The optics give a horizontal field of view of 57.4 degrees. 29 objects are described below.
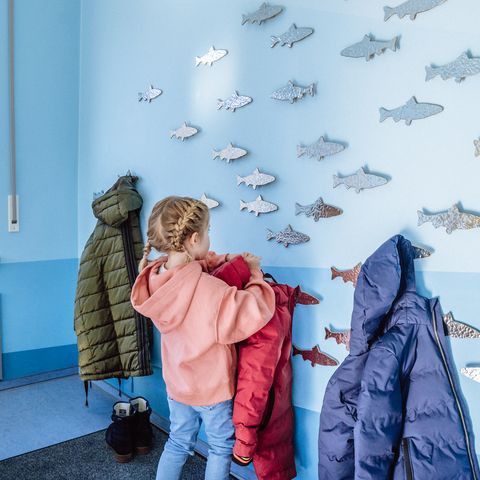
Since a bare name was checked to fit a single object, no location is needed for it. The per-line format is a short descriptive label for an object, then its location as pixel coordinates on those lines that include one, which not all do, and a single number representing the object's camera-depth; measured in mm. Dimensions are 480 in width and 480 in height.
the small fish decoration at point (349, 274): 1346
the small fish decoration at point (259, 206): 1581
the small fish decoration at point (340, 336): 1386
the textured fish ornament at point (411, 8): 1153
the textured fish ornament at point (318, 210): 1396
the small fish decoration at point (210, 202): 1792
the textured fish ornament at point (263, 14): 1521
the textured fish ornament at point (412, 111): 1162
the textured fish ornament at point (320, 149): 1370
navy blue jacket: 1059
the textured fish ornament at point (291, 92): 1435
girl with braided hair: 1312
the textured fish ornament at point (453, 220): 1104
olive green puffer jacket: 2111
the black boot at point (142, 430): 1886
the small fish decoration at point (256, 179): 1572
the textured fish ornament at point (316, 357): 1438
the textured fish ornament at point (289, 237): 1489
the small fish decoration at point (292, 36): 1438
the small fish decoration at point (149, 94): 2082
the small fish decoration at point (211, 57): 1745
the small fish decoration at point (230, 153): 1673
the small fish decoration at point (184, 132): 1883
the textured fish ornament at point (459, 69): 1083
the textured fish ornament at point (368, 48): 1235
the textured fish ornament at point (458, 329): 1117
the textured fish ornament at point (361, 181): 1278
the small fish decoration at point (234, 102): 1651
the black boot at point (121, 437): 1825
